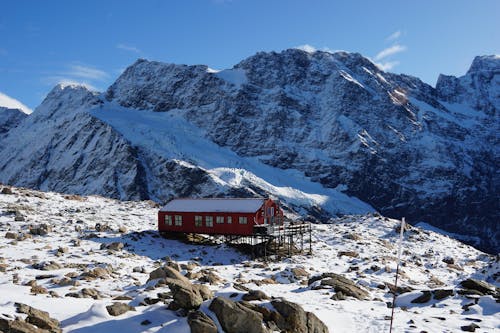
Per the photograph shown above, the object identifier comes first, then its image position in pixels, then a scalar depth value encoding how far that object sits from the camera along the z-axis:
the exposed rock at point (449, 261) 43.81
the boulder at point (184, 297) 15.02
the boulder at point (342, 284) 21.99
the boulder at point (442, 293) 21.80
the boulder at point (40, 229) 32.88
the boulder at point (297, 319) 14.77
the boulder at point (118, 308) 14.71
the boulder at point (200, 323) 13.55
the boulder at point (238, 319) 14.03
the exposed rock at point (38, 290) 17.64
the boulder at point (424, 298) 21.77
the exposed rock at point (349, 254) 41.01
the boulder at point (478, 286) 23.80
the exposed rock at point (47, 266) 23.34
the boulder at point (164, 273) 20.72
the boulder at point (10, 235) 30.21
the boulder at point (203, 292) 16.53
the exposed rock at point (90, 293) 17.94
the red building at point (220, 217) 40.88
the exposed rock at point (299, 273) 29.87
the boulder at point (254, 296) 16.69
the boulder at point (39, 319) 13.02
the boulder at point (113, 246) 32.28
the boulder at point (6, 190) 47.16
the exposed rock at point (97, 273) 22.46
